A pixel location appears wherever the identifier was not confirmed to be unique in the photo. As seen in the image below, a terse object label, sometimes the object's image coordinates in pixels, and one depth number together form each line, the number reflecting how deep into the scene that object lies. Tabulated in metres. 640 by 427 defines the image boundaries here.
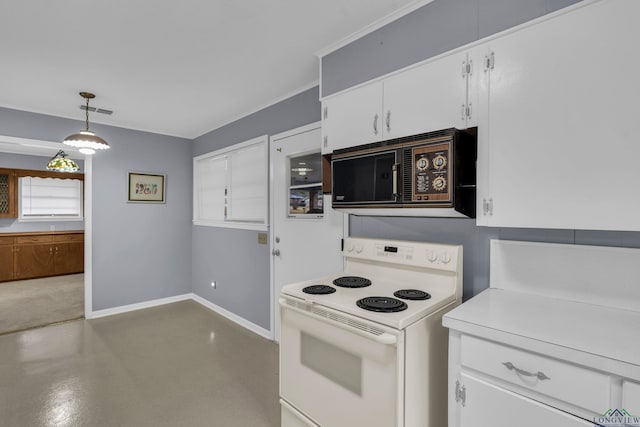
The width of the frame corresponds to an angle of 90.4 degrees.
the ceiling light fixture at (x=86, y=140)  2.91
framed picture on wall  4.22
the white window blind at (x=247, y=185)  3.51
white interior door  2.67
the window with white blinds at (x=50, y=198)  6.20
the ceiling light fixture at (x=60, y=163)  4.61
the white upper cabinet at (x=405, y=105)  1.53
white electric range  1.35
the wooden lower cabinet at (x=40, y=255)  5.71
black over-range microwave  1.47
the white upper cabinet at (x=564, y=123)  1.13
